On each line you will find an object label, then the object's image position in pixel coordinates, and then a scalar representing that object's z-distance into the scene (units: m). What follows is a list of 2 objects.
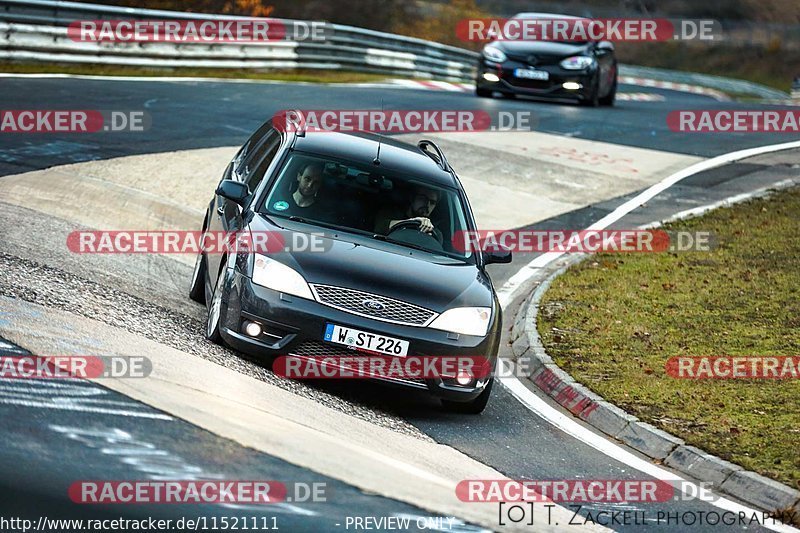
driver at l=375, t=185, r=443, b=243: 18.94
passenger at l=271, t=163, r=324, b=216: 18.73
